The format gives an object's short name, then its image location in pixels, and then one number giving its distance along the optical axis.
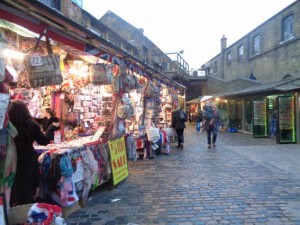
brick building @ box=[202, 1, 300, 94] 18.92
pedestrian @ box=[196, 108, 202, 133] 19.92
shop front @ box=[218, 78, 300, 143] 12.51
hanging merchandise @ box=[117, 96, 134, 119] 6.31
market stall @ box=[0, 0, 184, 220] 3.81
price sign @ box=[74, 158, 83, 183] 4.63
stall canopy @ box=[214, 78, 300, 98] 12.13
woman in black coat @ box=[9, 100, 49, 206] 3.85
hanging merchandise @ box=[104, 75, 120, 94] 6.21
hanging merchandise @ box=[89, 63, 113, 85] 5.43
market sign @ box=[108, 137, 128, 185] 5.92
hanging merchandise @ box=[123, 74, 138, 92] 6.53
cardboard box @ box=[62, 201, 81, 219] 4.42
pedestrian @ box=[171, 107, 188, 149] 11.29
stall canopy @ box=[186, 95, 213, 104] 26.98
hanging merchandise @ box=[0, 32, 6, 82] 2.88
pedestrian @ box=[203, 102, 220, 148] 11.34
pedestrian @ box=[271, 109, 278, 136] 14.12
